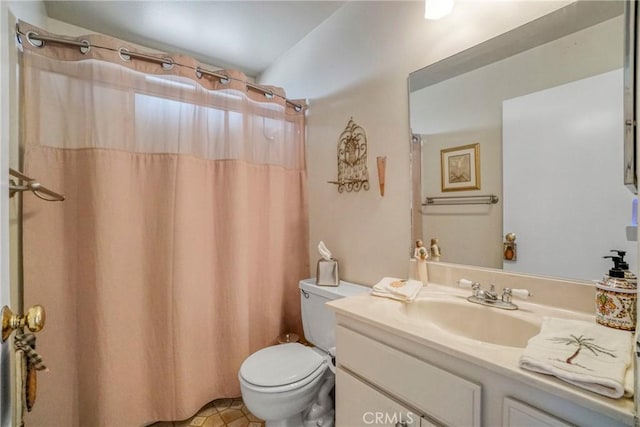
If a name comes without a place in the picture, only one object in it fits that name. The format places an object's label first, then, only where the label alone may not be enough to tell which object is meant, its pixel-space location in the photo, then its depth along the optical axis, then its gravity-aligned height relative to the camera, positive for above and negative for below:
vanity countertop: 0.55 -0.37
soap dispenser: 0.78 -0.26
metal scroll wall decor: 1.63 +0.32
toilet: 1.26 -0.77
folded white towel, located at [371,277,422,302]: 1.15 -0.33
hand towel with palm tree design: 0.56 -0.34
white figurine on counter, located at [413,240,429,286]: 1.30 -0.24
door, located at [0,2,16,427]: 0.48 -0.01
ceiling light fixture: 1.19 +0.87
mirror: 0.89 +0.24
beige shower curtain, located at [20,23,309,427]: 1.30 -0.10
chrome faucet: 1.02 -0.33
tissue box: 1.67 -0.37
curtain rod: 1.23 +0.81
